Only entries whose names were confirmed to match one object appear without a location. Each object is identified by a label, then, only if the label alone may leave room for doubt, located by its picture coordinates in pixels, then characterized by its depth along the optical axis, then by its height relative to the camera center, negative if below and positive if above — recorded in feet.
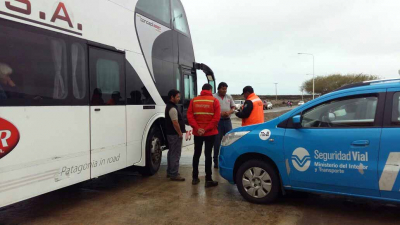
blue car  12.10 -1.79
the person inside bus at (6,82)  10.82 +0.85
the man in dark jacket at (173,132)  19.29 -1.64
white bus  11.32 +0.77
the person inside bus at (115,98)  16.46 +0.45
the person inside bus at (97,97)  15.17 +0.46
